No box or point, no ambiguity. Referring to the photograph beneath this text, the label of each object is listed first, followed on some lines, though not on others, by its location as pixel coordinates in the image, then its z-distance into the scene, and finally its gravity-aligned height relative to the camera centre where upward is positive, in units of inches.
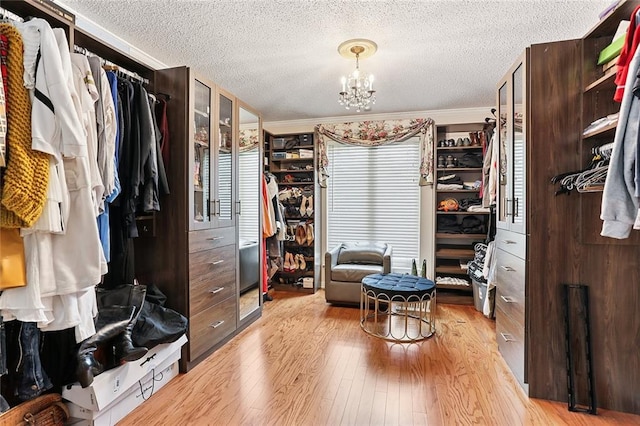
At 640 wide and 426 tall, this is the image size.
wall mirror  118.2 +0.9
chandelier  96.1 +40.9
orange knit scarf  44.3 +7.0
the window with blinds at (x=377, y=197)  168.6 +7.5
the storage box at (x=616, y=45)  60.4 +31.7
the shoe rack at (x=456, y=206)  151.1 +2.1
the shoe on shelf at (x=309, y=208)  170.4 +1.6
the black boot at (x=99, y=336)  59.2 -24.3
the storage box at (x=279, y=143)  176.7 +37.1
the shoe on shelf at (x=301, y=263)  171.2 -27.4
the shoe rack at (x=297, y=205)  170.6 +3.1
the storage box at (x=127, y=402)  63.1 -40.3
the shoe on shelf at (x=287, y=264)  171.2 -27.8
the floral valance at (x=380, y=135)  156.6 +38.7
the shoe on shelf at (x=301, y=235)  169.9 -12.5
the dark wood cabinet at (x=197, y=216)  86.3 -1.3
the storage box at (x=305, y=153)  172.2 +30.7
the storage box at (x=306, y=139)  176.6 +39.4
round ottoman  106.4 -30.9
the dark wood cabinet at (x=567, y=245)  69.0 -7.8
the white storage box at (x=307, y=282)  169.5 -36.9
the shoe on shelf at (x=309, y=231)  169.5 -10.4
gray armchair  139.3 -25.0
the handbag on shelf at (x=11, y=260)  45.6 -6.8
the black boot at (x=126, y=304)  66.7 -20.2
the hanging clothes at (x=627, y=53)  51.2 +25.2
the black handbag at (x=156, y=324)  72.1 -26.3
